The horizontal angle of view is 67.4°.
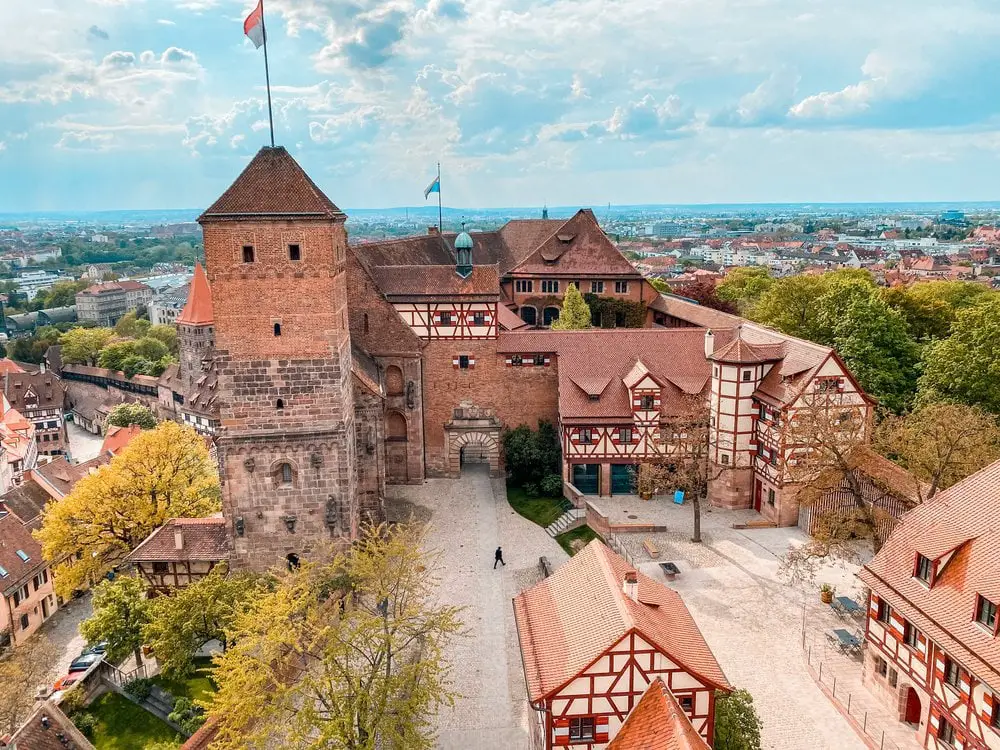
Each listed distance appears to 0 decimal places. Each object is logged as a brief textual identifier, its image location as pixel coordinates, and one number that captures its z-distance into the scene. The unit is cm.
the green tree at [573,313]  5403
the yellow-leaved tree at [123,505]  3694
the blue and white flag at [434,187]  6406
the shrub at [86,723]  2817
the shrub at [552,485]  4169
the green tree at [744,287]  7179
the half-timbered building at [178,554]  3309
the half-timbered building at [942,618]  1977
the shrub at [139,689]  2900
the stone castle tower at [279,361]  2981
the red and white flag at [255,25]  2897
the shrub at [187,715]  2659
